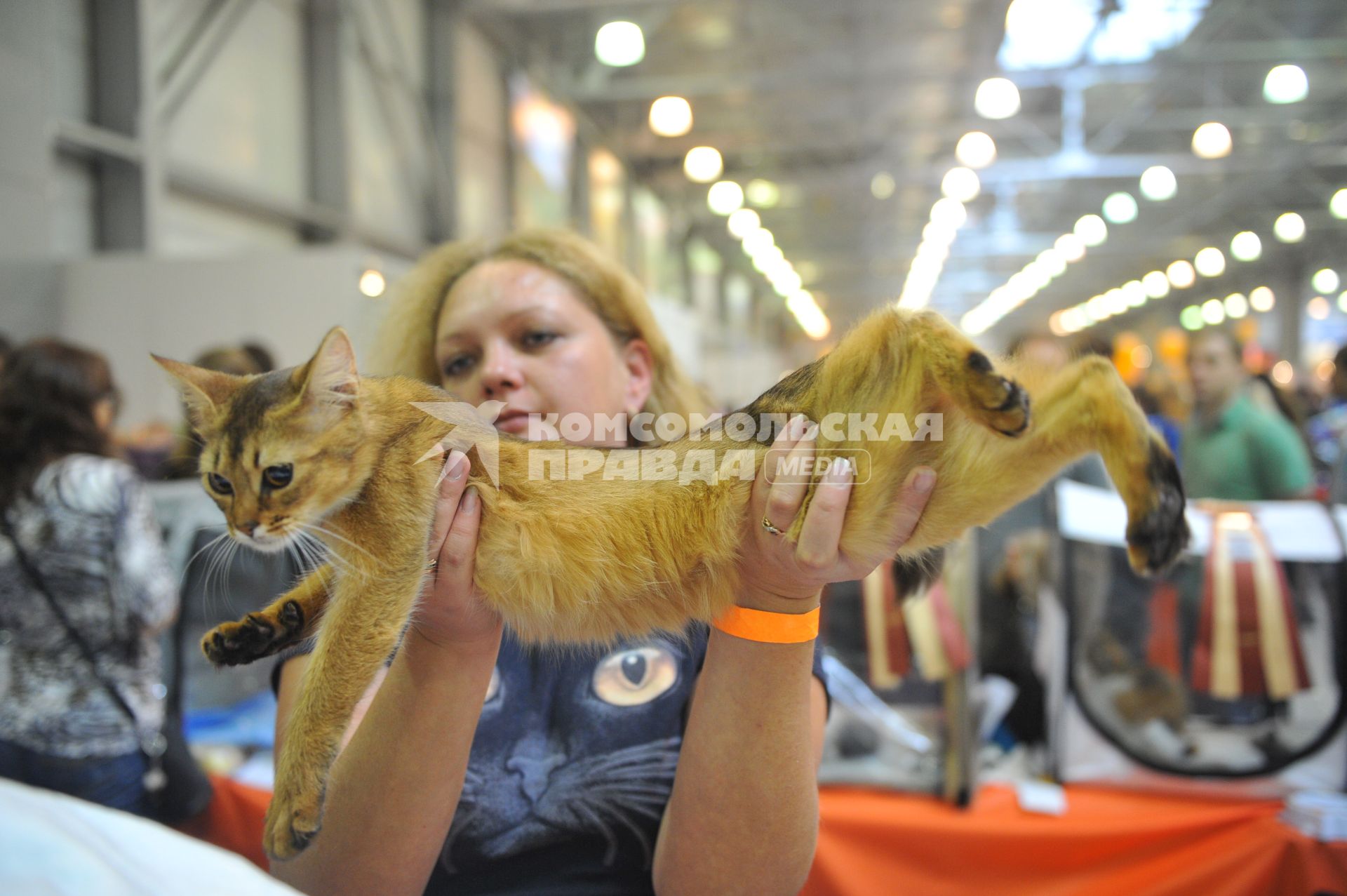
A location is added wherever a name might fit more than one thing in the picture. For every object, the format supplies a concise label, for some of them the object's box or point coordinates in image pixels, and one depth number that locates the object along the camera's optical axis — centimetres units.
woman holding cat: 127
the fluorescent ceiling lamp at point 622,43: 657
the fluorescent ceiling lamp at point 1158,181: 1077
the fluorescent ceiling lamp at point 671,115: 744
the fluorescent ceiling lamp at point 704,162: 872
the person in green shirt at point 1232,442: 412
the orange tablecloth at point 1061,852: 255
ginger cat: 111
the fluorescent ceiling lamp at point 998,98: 749
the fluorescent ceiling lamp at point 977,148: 886
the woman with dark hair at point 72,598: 263
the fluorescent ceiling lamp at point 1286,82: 774
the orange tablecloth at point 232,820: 278
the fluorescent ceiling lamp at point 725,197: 1020
